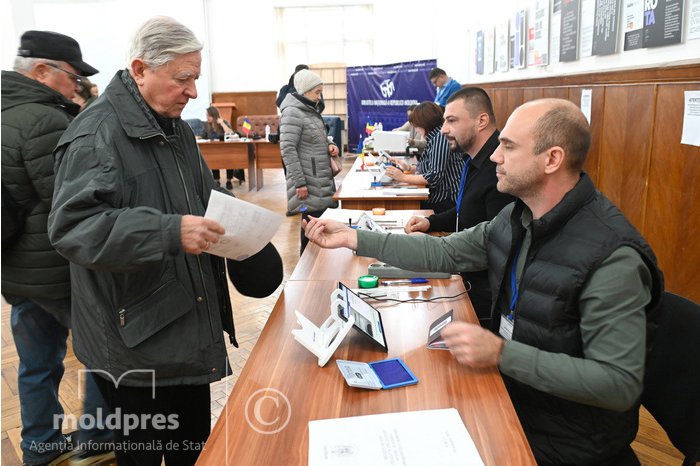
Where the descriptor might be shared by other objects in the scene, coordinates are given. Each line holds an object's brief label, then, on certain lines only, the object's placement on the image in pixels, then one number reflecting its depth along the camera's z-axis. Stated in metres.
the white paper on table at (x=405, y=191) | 4.25
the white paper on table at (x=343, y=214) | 3.18
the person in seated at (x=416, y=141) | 6.55
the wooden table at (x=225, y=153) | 8.66
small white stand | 1.52
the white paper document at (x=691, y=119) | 2.37
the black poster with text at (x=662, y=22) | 2.51
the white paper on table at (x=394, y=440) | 1.10
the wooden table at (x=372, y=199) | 4.11
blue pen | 2.18
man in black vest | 1.29
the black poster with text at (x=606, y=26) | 3.13
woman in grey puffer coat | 4.25
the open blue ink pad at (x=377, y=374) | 1.38
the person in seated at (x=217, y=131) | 9.30
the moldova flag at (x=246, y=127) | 8.99
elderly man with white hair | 1.35
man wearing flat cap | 1.92
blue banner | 11.16
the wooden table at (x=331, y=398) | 1.17
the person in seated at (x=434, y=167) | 3.93
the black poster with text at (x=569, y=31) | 3.70
